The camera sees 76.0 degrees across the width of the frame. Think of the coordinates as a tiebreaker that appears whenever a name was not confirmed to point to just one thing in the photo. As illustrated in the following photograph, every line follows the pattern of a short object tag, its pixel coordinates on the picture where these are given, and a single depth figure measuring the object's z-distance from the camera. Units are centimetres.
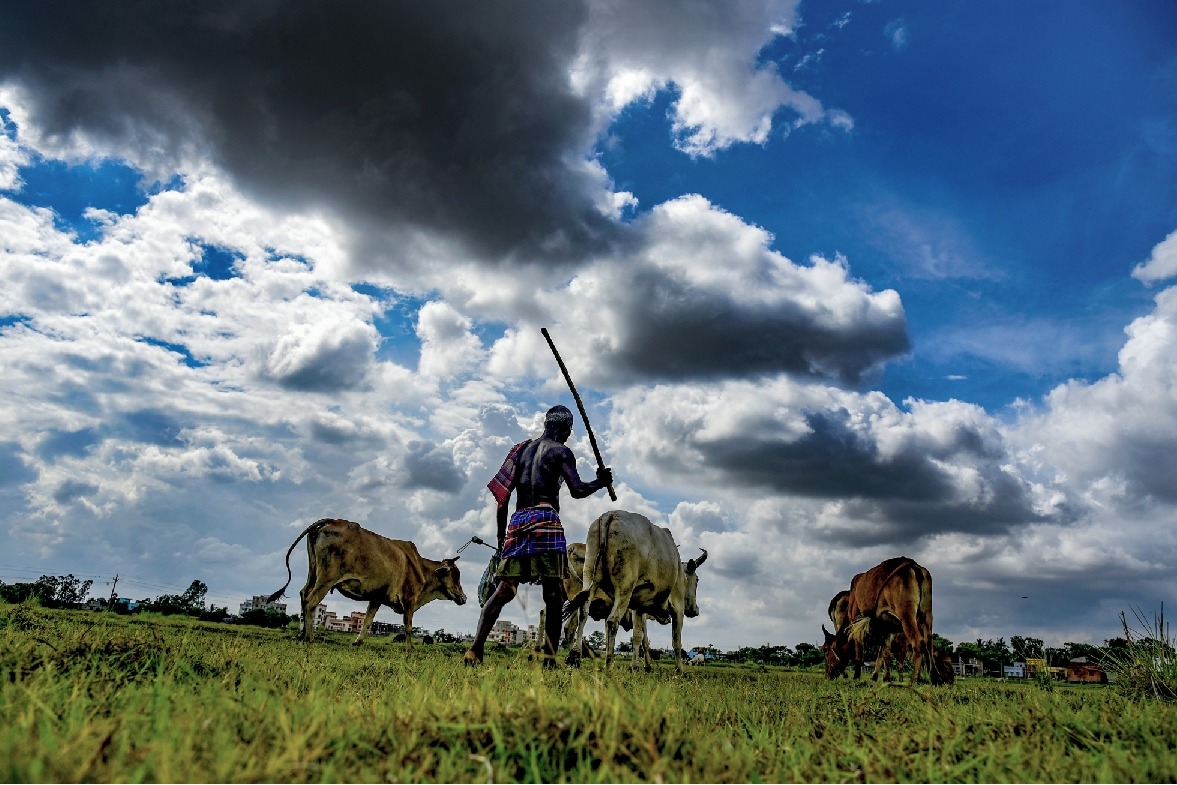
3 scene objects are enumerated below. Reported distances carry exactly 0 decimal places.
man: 818
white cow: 1090
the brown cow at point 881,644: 1429
